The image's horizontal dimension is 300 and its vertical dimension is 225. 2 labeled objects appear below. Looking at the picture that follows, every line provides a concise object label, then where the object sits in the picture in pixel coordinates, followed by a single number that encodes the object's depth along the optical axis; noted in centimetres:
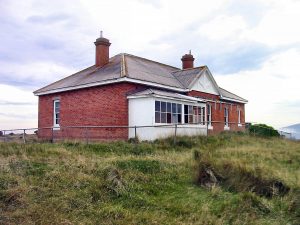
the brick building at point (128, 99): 1989
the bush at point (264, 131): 2445
